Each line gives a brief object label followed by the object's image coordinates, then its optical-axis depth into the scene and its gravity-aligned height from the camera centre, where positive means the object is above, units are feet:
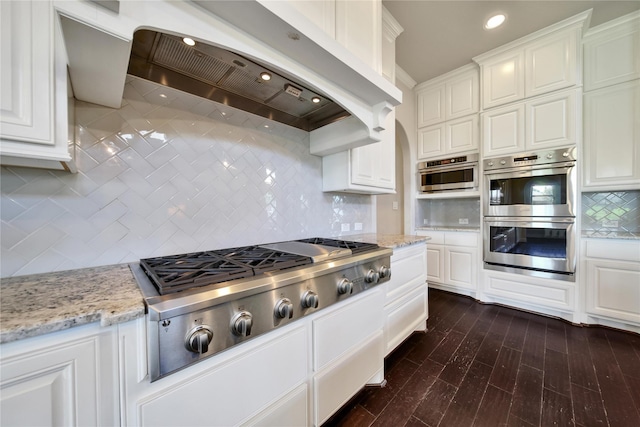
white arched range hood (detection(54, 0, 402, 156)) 2.33 +2.24
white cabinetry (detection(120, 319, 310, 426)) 2.10 -1.88
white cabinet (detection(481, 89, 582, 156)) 7.66 +3.11
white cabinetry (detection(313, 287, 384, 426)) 3.64 -2.48
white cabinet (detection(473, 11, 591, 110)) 7.64 +5.29
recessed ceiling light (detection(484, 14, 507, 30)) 7.38 +6.16
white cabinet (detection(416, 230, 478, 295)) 9.69 -2.16
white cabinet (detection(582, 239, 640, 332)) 6.85 -2.19
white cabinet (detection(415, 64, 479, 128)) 9.95 +5.24
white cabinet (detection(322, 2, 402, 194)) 6.17 +1.37
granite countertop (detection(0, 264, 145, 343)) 1.68 -0.76
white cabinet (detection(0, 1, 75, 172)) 2.01 +1.21
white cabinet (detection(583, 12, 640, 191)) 7.19 +3.32
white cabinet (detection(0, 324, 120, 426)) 1.65 -1.28
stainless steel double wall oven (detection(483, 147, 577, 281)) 7.66 -0.09
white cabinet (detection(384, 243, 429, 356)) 5.55 -2.23
